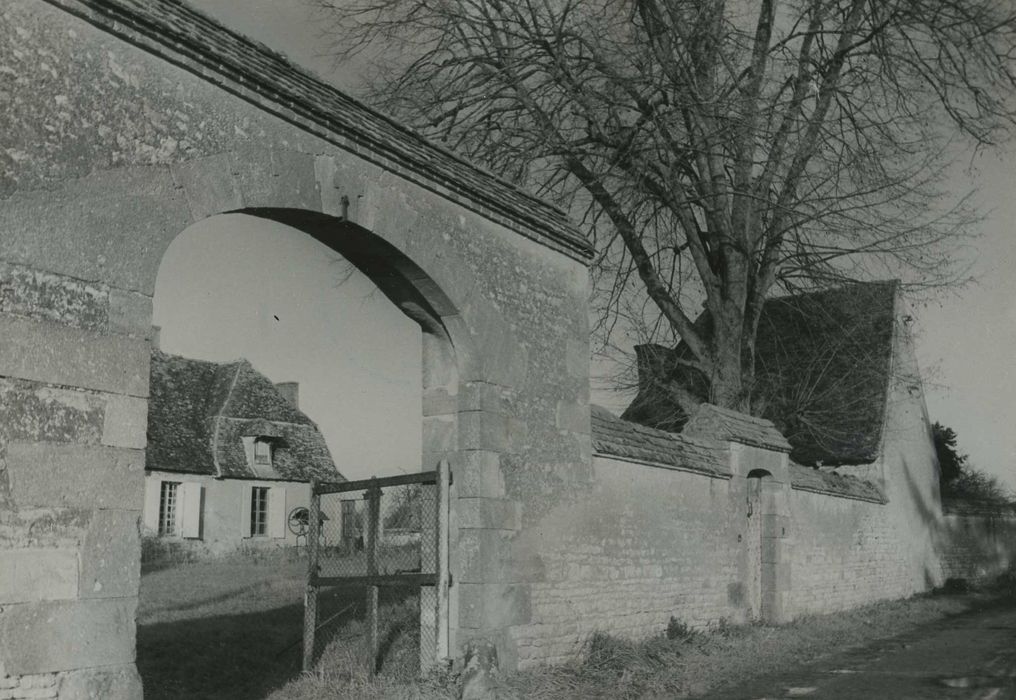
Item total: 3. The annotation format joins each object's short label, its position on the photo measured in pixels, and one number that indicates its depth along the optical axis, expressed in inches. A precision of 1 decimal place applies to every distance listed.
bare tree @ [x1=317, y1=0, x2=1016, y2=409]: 580.1
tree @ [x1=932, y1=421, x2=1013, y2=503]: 1169.7
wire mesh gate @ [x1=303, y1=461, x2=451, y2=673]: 321.4
